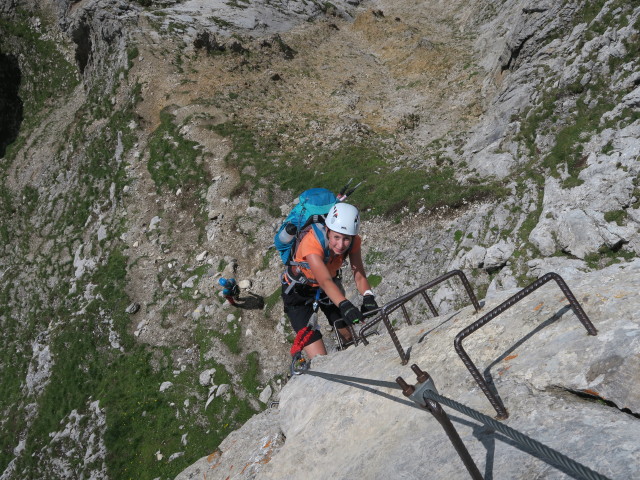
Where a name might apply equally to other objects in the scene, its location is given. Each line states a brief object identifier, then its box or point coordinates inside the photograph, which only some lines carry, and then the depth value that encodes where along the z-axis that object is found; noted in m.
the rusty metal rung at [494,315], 3.90
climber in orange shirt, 6.64
